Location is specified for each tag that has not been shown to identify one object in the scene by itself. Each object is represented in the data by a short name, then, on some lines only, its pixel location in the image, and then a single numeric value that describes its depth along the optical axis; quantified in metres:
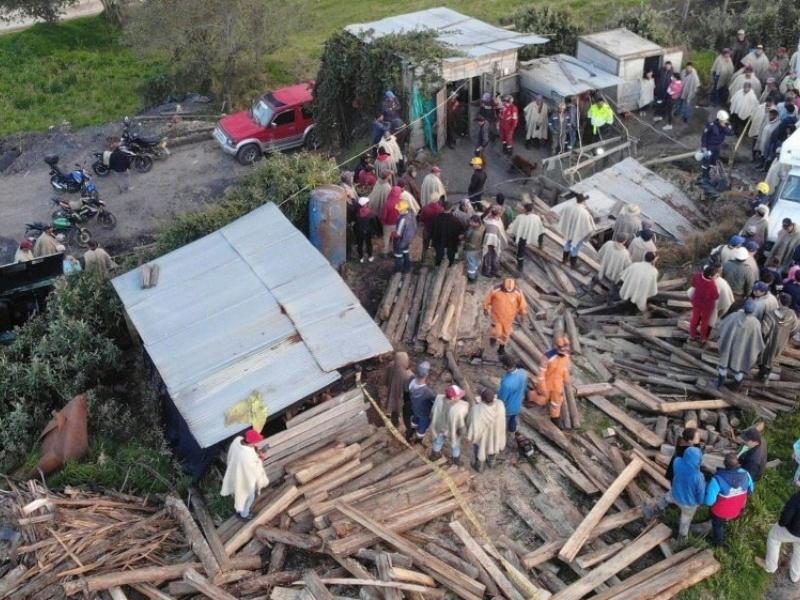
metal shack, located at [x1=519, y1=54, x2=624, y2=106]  21.14
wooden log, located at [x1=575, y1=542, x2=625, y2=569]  10.08
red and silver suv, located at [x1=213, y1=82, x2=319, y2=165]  23.50
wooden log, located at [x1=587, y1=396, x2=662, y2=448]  11.98
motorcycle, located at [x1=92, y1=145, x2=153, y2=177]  22.55
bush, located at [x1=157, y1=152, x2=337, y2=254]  15.91
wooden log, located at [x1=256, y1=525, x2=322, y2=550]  9.97
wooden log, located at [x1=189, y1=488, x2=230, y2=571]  9.95
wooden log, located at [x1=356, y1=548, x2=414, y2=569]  9.61
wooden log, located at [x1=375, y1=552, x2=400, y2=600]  9.27
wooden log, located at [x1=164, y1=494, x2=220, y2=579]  9.79
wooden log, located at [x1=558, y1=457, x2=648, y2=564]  10.12
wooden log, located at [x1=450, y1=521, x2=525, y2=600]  9.39
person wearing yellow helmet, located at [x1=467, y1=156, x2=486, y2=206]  17.61
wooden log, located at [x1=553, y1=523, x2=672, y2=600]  9.63
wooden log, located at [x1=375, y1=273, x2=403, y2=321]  14.58
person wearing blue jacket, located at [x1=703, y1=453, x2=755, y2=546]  9.73
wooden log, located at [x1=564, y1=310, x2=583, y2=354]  13.86
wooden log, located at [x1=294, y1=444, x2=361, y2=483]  10.75
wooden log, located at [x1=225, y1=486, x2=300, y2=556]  10.16
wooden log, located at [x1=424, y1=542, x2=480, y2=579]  9.62
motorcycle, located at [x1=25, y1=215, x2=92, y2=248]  19.89
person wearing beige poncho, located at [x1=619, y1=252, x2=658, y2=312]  13.87
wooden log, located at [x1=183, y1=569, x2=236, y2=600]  9.39
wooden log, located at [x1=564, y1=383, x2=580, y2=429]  12.30
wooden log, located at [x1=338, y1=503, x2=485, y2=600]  9.41
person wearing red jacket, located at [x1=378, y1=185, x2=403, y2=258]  15.48
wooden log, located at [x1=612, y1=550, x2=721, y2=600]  9.68
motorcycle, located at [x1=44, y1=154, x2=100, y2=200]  21.50
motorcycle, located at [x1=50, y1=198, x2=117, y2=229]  20.27
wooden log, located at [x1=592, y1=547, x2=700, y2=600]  9.64
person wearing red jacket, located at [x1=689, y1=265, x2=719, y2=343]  12.94
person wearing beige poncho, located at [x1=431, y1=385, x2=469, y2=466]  10.88
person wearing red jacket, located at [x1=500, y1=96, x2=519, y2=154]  20.61
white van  15.59
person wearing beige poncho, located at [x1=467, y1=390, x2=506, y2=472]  10.83
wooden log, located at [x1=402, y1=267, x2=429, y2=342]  14.17
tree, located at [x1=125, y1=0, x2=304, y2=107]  26.53
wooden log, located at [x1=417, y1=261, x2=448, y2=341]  13.91
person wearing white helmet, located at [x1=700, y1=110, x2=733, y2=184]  18.52
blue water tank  15.45
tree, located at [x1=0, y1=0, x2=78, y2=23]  32.28
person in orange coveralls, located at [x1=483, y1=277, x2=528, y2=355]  12.88
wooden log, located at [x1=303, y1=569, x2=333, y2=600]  9.28
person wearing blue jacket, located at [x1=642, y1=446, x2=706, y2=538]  9.80
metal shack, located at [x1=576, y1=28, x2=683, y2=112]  21.92
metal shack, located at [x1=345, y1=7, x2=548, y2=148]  21.05
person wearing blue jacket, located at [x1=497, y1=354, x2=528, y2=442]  11.28
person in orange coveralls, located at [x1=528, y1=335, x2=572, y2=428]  11.62
